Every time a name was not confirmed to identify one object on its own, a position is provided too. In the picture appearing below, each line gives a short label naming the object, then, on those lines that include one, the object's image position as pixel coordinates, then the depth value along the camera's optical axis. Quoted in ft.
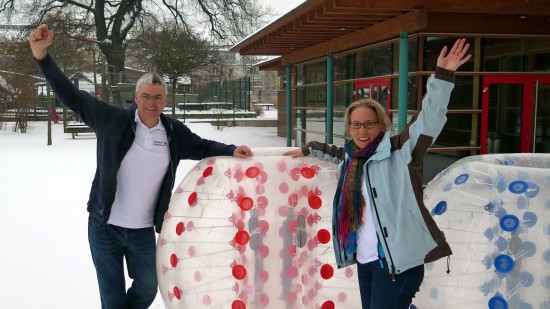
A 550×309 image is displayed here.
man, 9.77
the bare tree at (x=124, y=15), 101.14
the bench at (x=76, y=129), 68.08
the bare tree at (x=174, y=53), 76.54
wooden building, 25.03
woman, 7.58
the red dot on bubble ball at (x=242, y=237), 10.46
